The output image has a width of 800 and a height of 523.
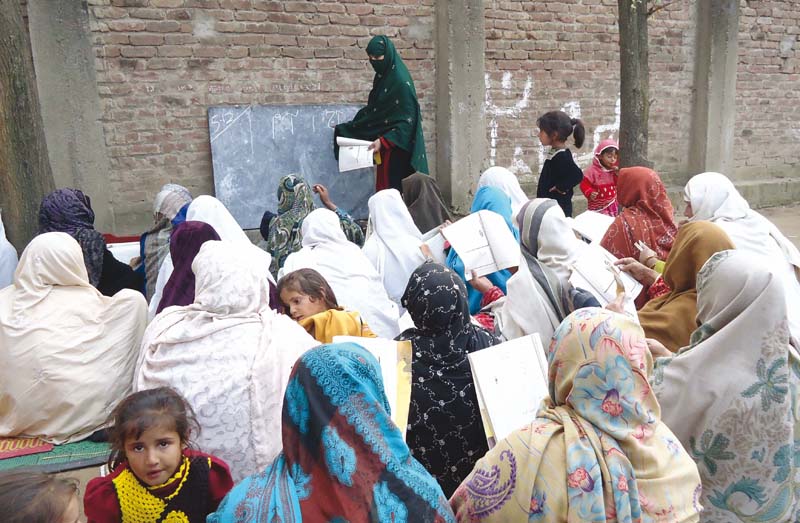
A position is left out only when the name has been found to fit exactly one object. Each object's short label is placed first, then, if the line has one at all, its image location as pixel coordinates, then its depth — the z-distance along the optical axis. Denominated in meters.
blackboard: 6.99
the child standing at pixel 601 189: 6.55
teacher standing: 6.77
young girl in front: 2.07
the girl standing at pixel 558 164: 6.11
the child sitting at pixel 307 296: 3.48
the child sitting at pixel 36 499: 1.49
